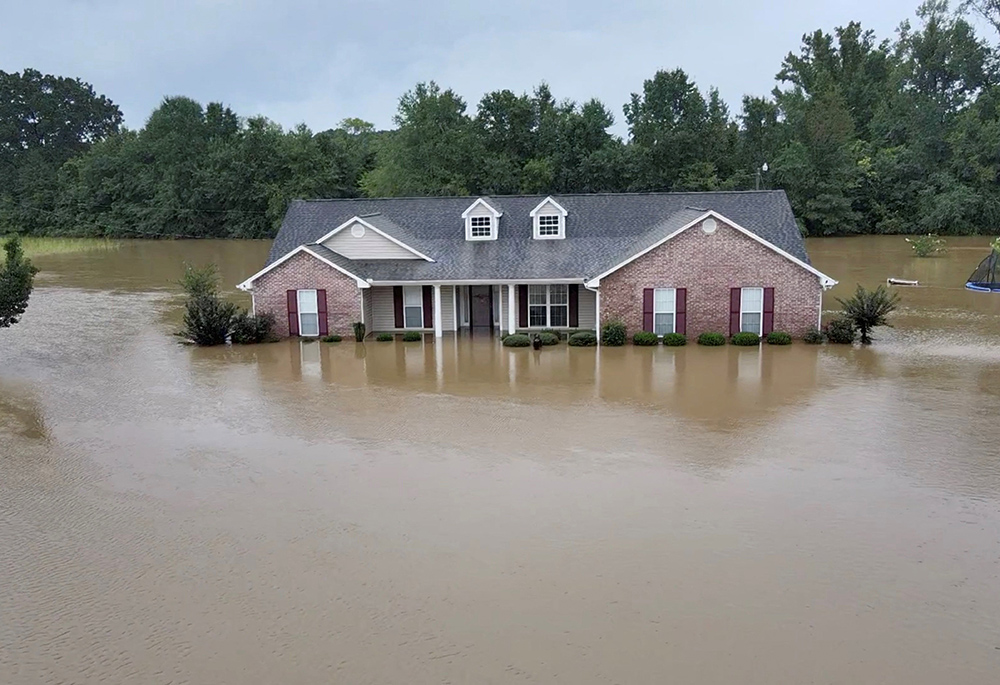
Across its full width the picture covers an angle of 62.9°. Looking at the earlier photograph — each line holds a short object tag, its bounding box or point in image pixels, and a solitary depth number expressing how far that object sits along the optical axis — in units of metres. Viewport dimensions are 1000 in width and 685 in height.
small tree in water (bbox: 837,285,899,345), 26.95
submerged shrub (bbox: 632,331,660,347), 27.48
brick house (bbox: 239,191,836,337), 27.61
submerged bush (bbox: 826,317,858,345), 27.00
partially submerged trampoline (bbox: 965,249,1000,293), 39.88
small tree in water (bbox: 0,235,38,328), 24.89
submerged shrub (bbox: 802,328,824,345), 27.19
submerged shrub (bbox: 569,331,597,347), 27.75
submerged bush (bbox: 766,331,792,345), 27.06
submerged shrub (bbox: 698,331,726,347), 27.27
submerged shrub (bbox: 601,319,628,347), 27.58
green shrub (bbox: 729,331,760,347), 27.08
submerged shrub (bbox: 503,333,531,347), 27.84
